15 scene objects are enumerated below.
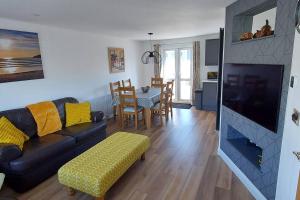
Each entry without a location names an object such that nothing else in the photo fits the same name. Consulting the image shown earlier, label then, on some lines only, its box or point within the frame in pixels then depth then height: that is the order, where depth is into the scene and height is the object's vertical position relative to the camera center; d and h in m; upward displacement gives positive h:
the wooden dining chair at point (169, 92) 4.85 -0.66
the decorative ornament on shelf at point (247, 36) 2.20 +0.33
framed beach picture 2.92 +0.24
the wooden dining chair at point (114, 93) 4.65 -0.64
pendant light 6.64 +0.34
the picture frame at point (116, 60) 5.33 +0.24
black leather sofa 2.24 -1.07
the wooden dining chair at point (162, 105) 4.51 -0.94
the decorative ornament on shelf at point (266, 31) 1.92 +0.34
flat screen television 1.73 -0.29
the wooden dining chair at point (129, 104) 4.16 -0.82
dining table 4.25 -0.77
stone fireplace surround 1.62 +0.03
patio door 6.46 -0.13
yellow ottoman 1.96 -1.10
